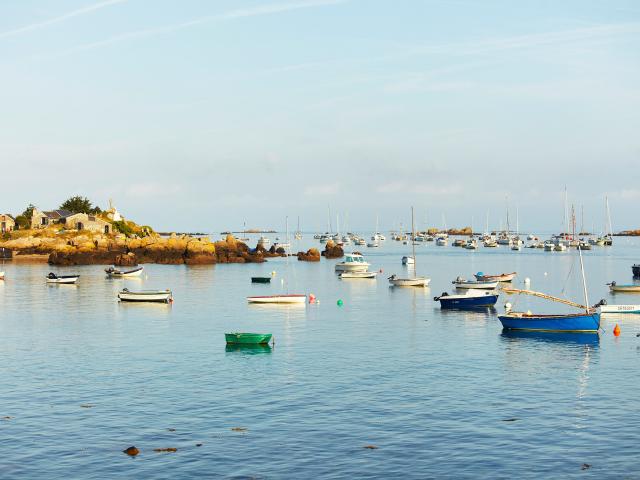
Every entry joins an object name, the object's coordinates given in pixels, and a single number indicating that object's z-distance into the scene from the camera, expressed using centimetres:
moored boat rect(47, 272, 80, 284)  11794
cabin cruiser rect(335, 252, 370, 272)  14050
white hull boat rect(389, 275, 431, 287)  11669
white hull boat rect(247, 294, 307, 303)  8981
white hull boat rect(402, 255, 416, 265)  17525
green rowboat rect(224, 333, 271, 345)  5891
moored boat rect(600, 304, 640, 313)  7919
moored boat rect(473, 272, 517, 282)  11600
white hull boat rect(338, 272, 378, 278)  13362
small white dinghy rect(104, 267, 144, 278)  13000
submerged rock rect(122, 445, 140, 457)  3195
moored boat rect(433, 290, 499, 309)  8674
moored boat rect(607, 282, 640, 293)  10838
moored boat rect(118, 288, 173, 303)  9071
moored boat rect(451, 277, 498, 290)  10419
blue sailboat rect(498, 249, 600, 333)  6419
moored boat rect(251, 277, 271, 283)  12300
